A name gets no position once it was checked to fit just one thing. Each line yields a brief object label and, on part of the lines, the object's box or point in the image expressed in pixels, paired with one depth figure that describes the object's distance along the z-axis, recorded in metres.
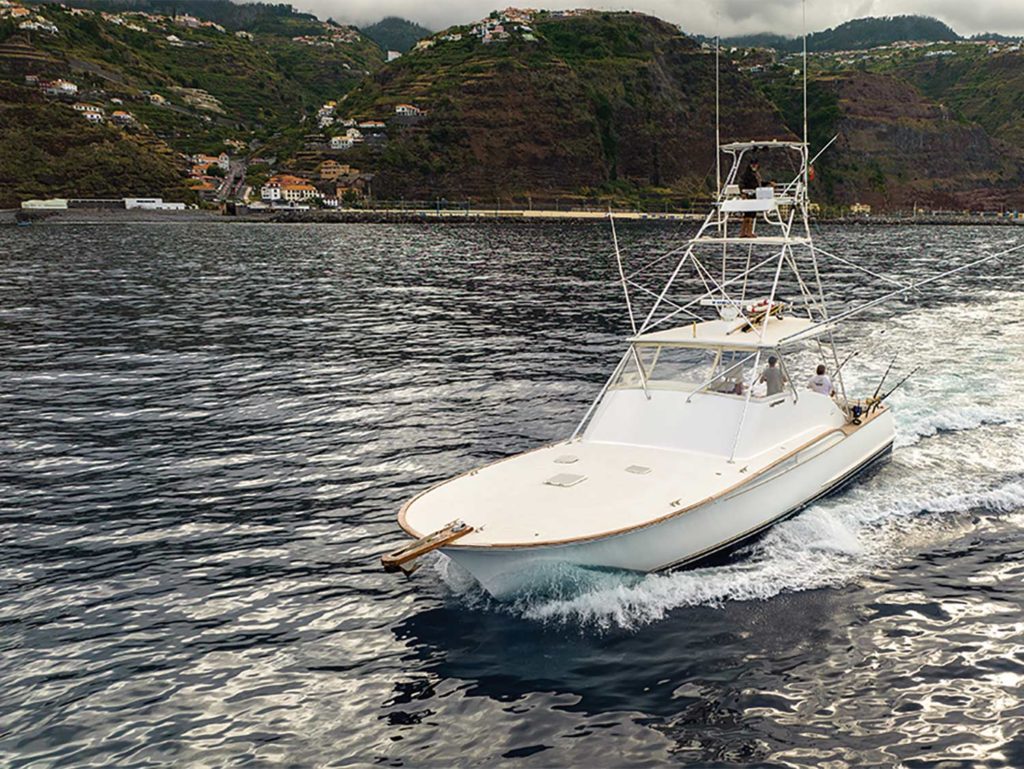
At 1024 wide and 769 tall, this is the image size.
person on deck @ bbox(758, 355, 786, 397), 17.06
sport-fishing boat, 12.31
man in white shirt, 19.67
